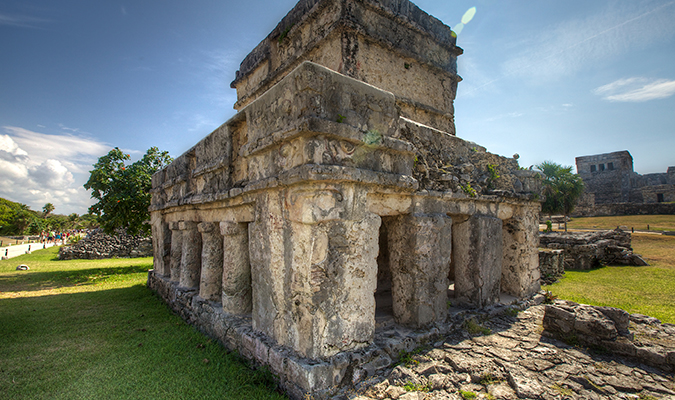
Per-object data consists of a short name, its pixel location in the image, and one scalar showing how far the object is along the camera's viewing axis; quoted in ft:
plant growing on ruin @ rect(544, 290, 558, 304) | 18.19
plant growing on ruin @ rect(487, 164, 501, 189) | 17.21
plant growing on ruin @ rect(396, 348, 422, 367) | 10.62
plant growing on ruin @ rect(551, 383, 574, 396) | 9.52
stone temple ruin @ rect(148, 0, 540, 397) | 9.38
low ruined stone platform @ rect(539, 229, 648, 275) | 32.73
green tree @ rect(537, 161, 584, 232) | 66.44
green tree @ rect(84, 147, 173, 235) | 32.60
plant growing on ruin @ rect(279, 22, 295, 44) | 20.69
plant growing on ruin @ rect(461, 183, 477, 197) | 15.14
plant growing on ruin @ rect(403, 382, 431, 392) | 9.39
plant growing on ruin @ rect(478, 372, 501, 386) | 10.09
